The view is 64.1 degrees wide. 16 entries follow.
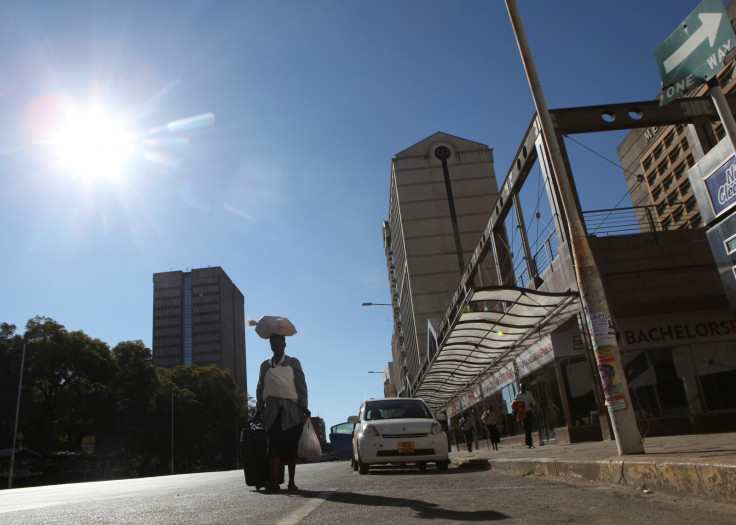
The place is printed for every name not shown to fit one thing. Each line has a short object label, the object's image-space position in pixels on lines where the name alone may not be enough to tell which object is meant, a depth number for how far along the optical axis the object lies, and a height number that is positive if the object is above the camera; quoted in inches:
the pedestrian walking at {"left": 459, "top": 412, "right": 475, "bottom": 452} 867.2 +35.1
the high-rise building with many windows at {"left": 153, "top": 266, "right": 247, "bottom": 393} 6008.9 +1595.8
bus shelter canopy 489.4 +117.0
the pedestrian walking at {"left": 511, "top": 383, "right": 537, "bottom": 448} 587.8 +34.0
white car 406.6 +11.3
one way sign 305.0 +193.9
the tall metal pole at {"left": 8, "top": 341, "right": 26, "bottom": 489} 1245.9 +214.1
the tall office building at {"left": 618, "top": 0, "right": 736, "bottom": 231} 3146.2 +1500.6
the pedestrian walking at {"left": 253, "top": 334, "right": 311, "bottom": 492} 250.4 +26.4
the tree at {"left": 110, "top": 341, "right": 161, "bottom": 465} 1819.6 +271.3
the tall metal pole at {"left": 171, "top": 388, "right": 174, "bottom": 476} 2042.3 +204.8
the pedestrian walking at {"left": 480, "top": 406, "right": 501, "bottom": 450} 695.7 +29.4
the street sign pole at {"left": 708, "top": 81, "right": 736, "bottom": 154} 344.8 +175.1
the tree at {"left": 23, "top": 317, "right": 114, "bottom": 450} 1562.5 +289.1
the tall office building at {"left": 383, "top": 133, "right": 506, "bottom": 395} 2317.9 +924.9
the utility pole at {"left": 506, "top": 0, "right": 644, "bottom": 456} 252.2 +48.9
